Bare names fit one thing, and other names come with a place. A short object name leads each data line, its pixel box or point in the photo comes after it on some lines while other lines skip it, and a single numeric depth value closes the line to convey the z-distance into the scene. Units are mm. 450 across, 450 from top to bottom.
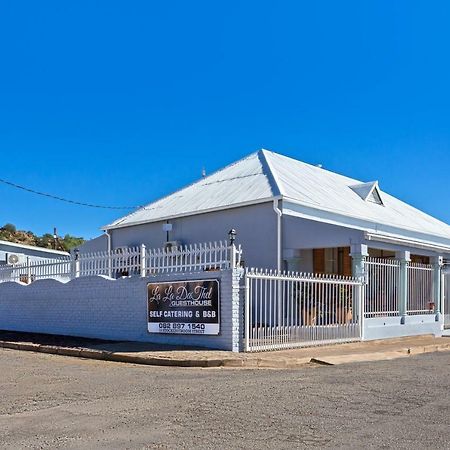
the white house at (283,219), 18109
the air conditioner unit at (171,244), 21375
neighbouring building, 31219
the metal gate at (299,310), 13312
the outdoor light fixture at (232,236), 13364
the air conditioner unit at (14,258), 27359
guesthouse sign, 13296
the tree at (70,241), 62469
